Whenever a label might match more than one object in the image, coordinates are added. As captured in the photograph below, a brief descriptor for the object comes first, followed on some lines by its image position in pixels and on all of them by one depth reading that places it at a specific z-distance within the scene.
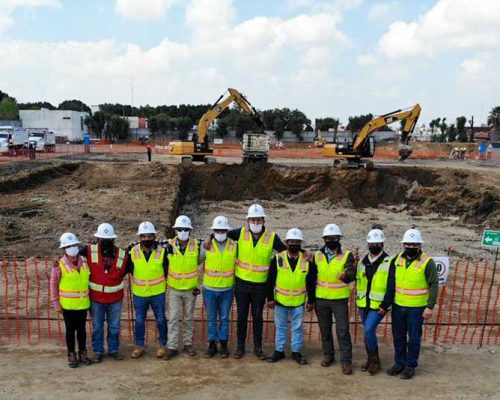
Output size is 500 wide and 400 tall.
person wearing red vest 6.32
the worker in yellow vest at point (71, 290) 6.16
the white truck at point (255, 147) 29.03
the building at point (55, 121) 70.75
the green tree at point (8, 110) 77.00
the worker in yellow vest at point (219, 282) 6.55
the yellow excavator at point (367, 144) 27.62
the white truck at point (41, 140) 42.38
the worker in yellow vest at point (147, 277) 6.42
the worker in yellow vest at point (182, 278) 6.52
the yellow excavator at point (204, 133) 28.34
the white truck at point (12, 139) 37.19
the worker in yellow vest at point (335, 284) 6.22
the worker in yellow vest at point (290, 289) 6.37
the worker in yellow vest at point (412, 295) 6.00
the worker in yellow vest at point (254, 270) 6.52
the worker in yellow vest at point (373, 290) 6.09
